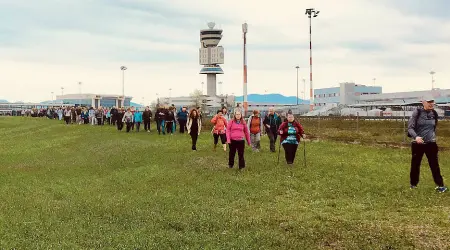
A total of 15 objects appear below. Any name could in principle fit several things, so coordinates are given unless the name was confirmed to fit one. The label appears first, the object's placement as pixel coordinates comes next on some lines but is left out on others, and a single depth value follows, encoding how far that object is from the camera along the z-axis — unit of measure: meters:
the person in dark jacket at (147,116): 36.38
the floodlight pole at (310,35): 78.44
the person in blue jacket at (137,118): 37.22
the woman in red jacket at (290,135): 16.28
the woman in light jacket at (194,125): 21.96
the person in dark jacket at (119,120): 38.12
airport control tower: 173.12
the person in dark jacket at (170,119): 33.31
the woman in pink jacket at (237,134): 15.68
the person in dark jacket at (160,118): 33.25
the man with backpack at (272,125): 21.52
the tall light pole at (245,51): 72.95
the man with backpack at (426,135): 11.23
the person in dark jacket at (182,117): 33.84
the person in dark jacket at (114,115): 39.49
